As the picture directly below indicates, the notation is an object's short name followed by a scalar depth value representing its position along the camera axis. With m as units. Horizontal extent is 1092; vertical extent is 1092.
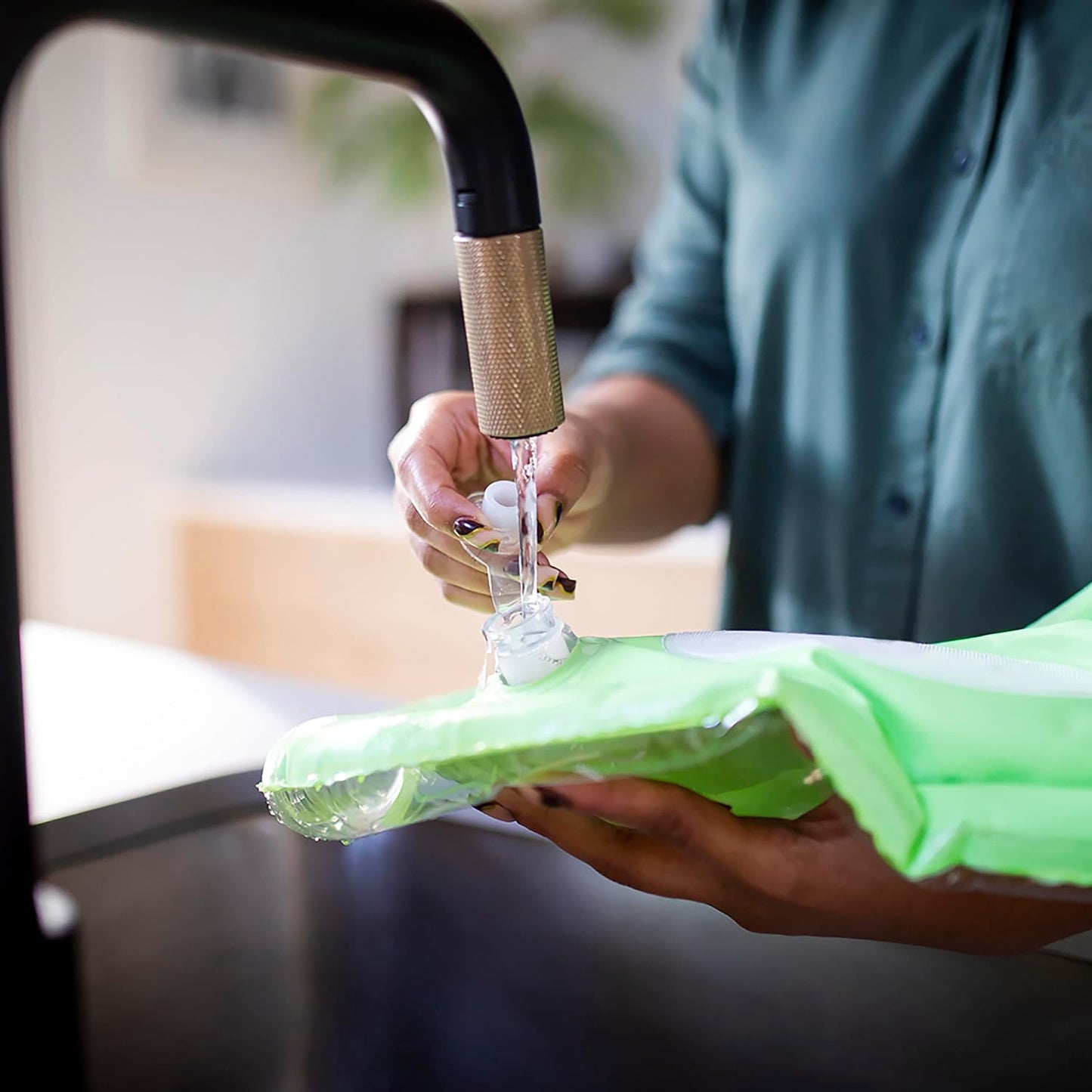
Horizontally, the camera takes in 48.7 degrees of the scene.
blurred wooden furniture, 1.55
